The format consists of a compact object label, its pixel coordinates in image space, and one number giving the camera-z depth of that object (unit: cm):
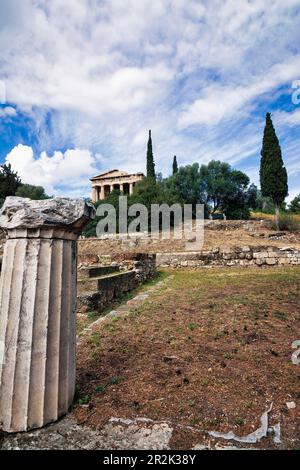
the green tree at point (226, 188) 3341
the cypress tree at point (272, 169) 2486
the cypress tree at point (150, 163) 3675
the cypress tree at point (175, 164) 4332
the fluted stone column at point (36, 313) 178
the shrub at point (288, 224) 2272
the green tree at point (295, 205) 3741
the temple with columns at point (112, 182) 4922
